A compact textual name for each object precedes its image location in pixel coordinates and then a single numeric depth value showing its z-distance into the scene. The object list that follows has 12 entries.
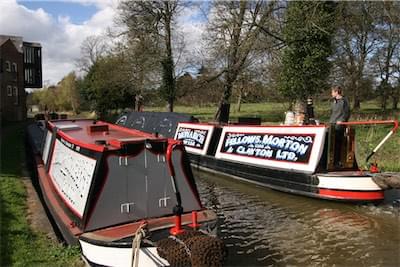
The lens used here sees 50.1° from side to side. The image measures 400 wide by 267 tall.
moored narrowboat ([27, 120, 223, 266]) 4.51
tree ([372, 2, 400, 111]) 23.50
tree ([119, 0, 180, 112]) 25.39
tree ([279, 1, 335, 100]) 16.89
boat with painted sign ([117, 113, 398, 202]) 8.39
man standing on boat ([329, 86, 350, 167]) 8.94
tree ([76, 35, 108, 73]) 47.17
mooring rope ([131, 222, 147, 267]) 4.28
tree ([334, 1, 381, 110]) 22.23
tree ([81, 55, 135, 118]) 30.19
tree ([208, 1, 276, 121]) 19.59
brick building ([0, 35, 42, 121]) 31.58
